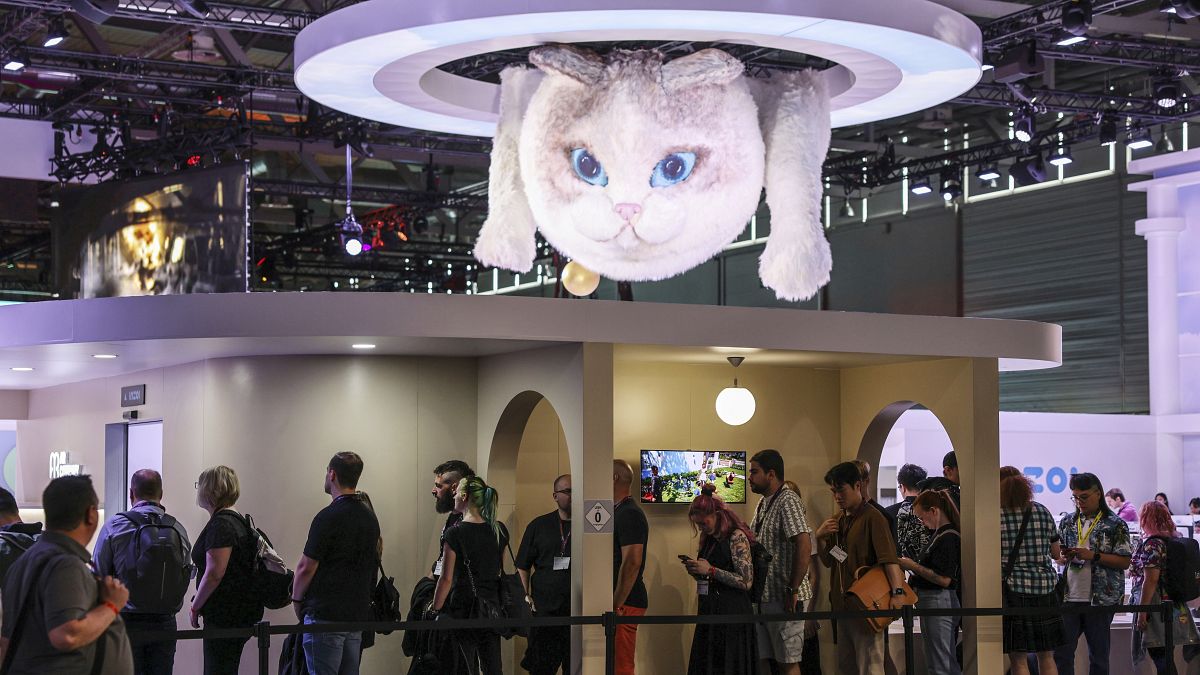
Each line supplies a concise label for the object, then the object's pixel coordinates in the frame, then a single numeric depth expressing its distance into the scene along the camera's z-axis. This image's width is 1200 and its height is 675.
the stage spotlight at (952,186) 19.28
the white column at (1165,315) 20.69
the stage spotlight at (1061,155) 17.66
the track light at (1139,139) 17.05
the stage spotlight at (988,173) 18.70
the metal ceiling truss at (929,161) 18.02
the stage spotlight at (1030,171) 18.22
